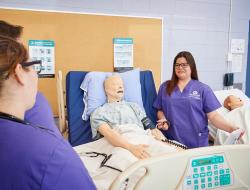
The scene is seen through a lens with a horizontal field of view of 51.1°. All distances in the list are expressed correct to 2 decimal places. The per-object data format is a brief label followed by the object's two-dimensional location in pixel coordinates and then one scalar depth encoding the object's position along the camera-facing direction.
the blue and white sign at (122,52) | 2.61
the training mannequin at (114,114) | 1.83
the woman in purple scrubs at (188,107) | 1.99
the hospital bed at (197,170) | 0.94
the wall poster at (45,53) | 2.30
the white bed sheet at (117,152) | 1.30
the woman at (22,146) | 0.66
